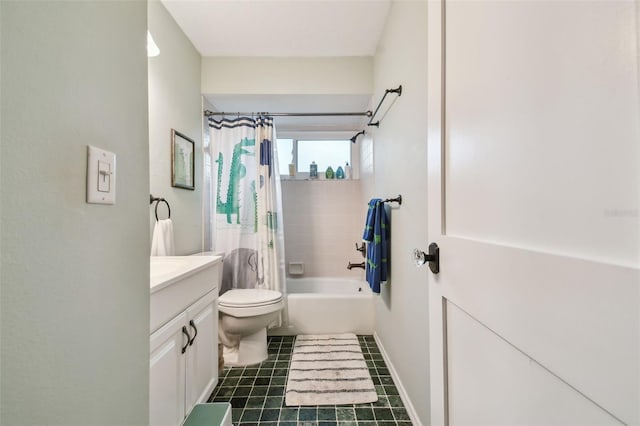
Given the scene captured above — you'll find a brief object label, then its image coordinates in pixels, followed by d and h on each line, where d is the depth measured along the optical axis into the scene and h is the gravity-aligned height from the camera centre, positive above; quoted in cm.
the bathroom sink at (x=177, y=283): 104 -32
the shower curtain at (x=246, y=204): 237 +9
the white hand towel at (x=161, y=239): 163 -15
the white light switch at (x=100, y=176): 47 +7
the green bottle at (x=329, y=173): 312 +48
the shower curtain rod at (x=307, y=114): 242 +94
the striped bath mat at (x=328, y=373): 159 -108
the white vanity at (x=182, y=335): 105 -57
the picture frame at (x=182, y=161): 188 +41
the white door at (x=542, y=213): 31 +0
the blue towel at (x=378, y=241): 188 -19
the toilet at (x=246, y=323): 194 -80
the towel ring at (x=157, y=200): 163 +10
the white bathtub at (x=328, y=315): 243 -92
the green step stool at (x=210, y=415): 110 -85
